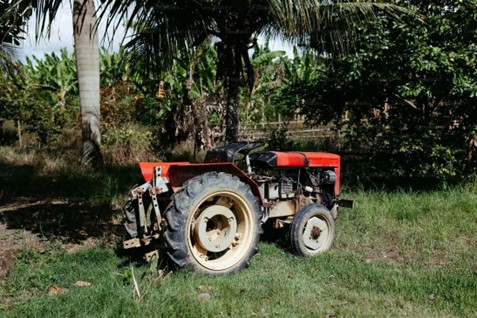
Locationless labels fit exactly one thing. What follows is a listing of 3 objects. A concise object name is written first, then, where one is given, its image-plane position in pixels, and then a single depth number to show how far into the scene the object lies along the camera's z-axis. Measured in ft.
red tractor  15.55
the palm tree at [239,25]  21.54
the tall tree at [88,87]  32.07
